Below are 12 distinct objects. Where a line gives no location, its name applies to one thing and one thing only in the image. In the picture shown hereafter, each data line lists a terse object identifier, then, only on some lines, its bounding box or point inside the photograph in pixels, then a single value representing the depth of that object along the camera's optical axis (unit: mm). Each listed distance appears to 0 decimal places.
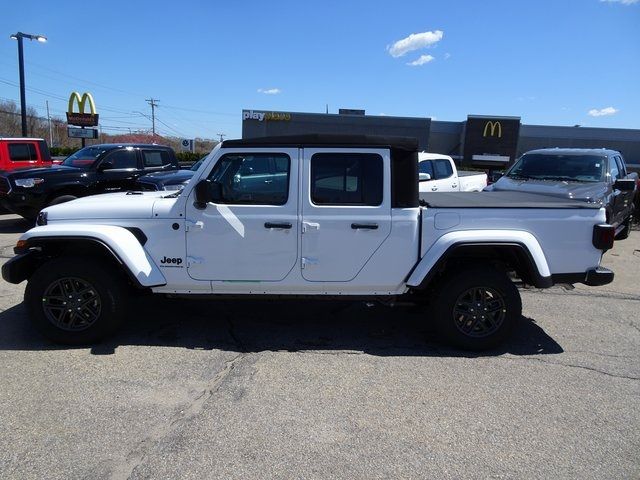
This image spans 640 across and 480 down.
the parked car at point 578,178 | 8195
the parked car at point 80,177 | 9836
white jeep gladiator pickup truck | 4293
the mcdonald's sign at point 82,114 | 39344
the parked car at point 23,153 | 12523
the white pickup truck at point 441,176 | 11395
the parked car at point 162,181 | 9609
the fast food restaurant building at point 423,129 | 41062
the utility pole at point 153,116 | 93125
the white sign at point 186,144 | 43369
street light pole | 23127
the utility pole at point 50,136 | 67312
